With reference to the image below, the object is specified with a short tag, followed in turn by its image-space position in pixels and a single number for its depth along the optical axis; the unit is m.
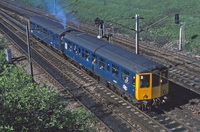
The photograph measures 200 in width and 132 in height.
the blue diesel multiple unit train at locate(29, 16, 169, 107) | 16.42
